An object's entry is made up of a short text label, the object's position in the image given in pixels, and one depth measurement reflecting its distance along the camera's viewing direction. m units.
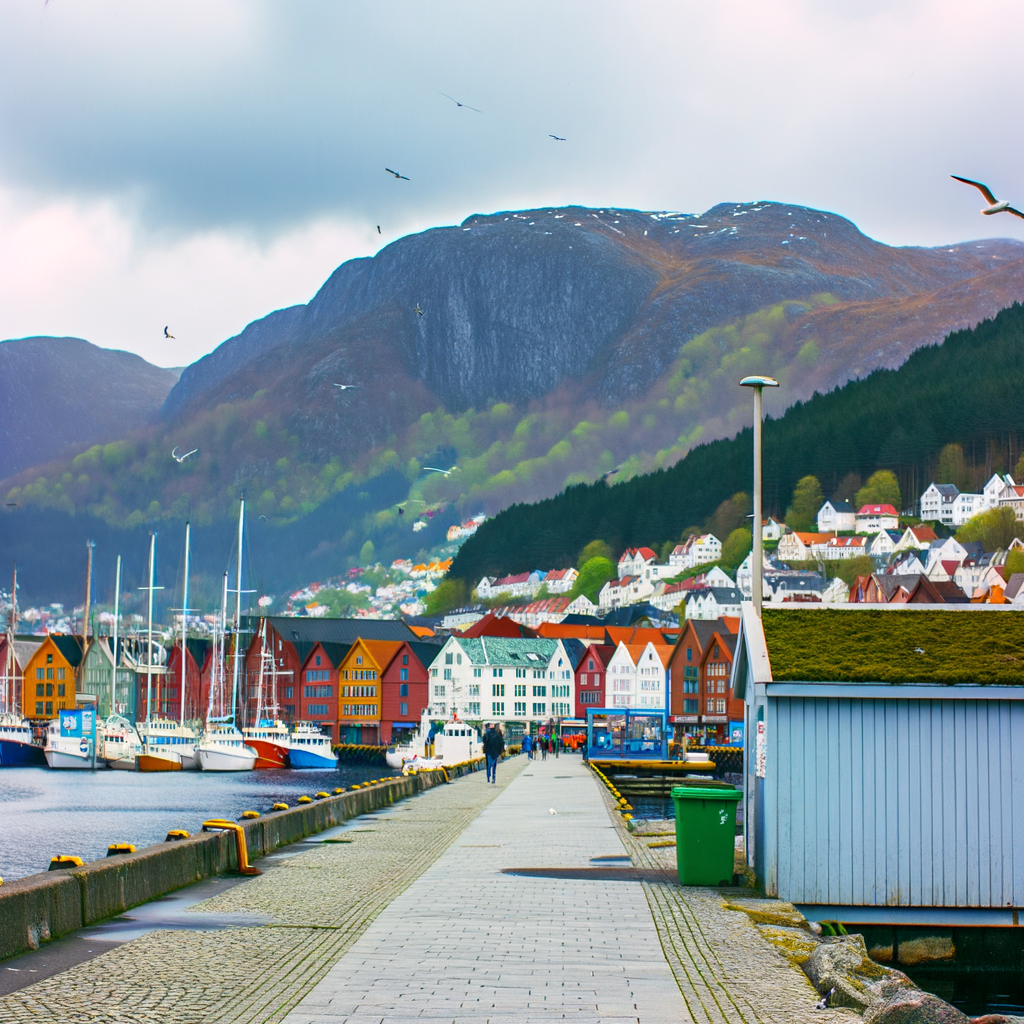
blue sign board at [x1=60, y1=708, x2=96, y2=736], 123.31
